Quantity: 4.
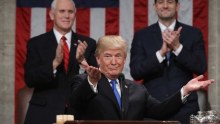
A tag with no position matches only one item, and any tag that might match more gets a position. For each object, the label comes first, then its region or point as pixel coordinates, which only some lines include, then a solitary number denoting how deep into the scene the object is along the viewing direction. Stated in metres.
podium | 8.34
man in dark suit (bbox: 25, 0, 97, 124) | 12.30
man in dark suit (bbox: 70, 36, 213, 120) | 10.14
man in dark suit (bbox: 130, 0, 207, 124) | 12.52
